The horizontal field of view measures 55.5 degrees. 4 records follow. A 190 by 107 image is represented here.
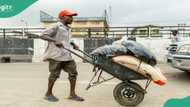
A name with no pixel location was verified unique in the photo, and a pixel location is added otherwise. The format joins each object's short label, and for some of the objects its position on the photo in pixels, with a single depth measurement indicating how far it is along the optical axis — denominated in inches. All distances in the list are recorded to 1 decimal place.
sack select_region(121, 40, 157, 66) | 120.6
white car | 168.7
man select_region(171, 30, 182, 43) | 254.5
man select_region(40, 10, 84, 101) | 127.6
